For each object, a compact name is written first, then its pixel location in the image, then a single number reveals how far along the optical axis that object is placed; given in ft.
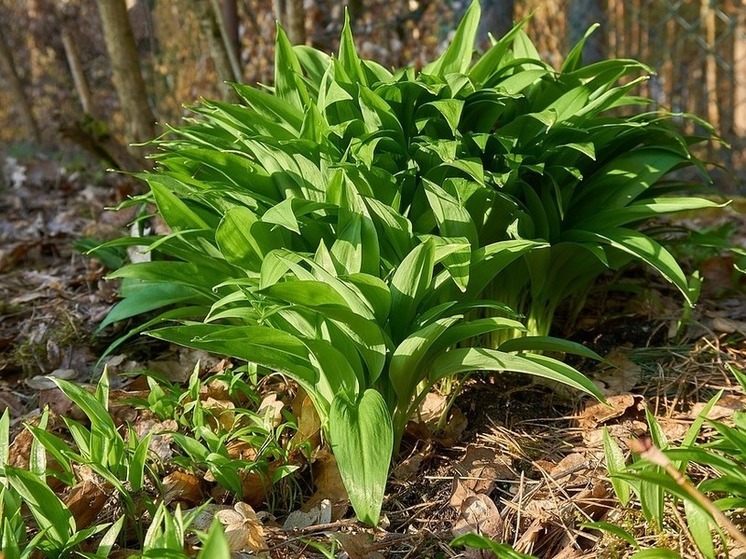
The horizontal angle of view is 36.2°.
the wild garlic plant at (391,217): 2.57
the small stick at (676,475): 1.81
